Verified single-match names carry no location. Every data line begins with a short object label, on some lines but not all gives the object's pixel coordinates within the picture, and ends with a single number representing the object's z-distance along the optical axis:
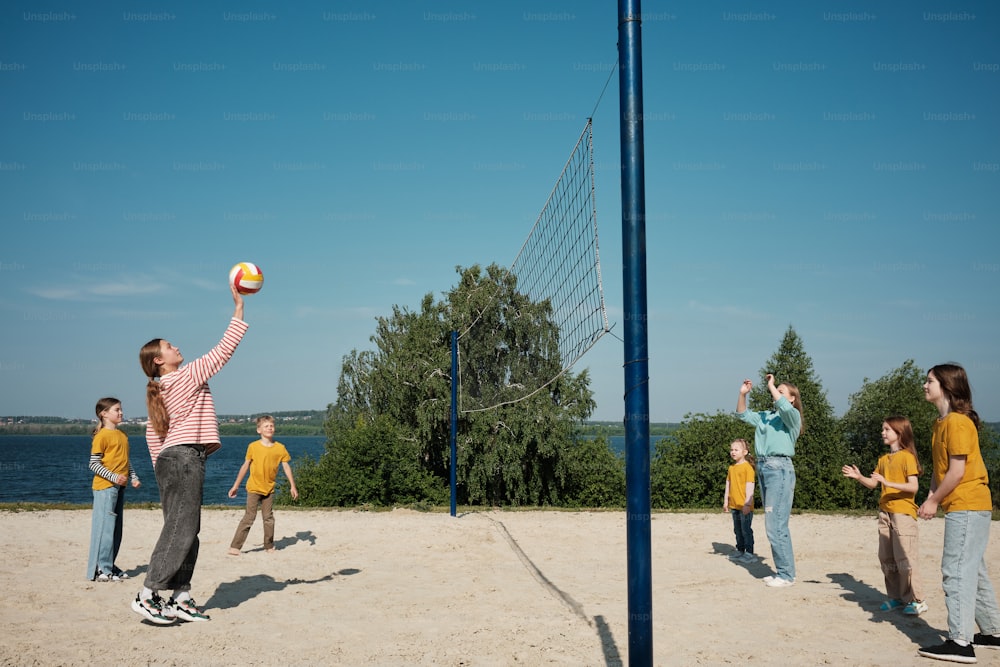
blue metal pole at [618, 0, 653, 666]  2.94
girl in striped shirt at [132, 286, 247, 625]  4.49
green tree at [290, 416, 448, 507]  13.12
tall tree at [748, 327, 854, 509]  17.09
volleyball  5.04
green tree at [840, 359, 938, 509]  27.41
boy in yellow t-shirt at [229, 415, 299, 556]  7.02
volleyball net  6.68
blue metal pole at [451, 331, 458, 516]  10.34
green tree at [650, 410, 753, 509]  16.02
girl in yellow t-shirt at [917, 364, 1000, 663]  3.94
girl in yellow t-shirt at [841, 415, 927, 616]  4.98
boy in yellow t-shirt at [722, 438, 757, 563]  6.65
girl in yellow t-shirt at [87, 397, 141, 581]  5.81
